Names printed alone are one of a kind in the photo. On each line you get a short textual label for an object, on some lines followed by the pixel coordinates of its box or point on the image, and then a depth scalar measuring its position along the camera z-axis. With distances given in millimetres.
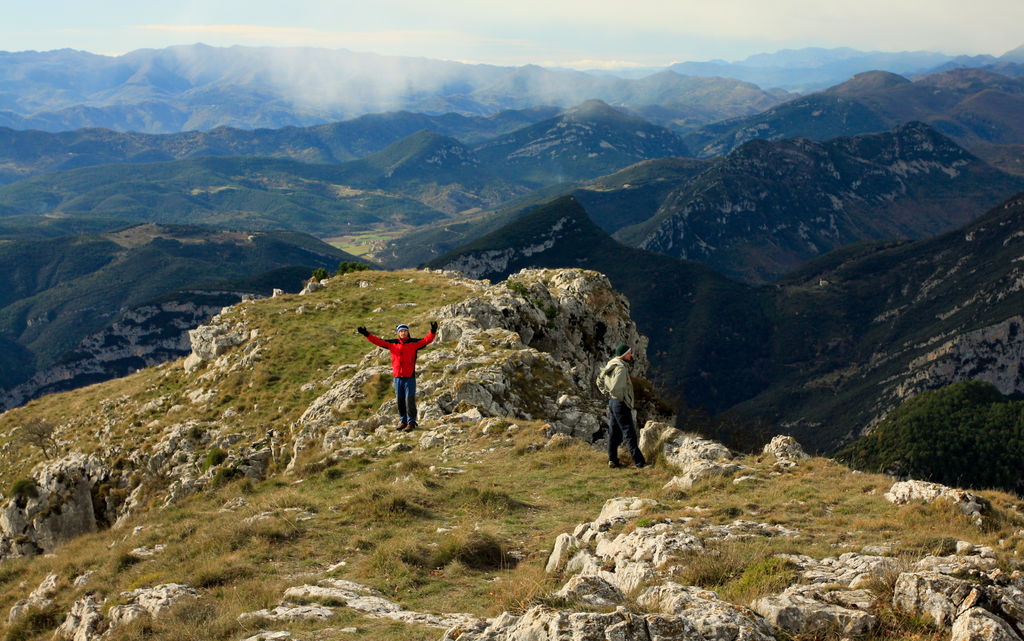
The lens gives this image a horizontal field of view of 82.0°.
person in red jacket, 24406
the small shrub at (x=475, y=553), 13250
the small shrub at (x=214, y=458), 28656
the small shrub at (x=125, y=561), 14812
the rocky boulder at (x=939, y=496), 12332
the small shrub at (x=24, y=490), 30391
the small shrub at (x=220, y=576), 12742
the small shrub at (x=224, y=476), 25194
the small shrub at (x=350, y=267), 75306
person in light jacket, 18797
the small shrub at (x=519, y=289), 43569
